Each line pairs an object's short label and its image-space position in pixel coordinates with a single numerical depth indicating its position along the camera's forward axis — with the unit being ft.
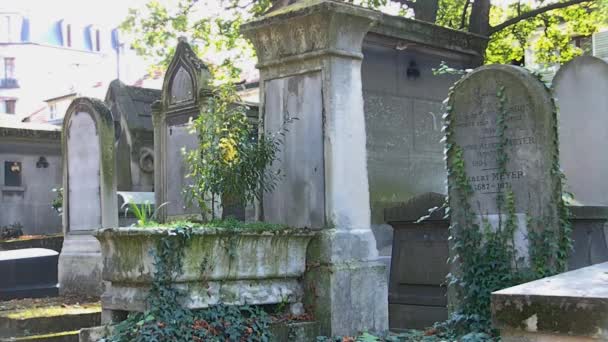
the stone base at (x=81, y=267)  29.99
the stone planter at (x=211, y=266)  17.51
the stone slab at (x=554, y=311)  10.69
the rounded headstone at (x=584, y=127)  27.48
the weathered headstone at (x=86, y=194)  30.32
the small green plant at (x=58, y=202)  41.65
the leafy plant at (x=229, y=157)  20.39
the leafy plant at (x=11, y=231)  45.88
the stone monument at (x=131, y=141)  50.78
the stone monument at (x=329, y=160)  19.89
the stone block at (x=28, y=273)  29.19
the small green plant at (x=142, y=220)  19.20
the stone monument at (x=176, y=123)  37.17
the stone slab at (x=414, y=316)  25.63
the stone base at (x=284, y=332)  18.11
